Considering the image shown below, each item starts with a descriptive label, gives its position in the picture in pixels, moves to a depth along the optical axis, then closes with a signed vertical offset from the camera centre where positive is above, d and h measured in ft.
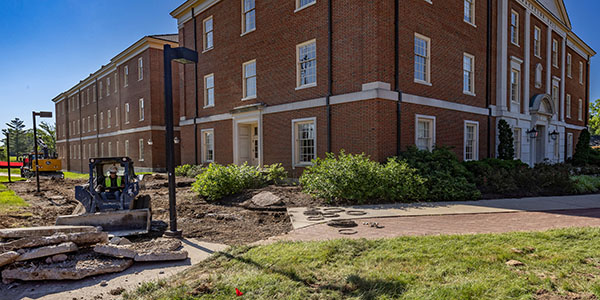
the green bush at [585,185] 39.75 -5.72
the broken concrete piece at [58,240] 15.37 -4.62
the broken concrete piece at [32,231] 16.79 -4.50
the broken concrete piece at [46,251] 14.92 -4.87
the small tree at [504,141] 61.00 -0.28
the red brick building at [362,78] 42.57 +10.05
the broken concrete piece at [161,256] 16.26 -5.52
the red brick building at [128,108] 91.56 +11.21
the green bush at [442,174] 34.14 -3.76
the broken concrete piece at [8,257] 14.33 -4.87
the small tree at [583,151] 83.87 -3.08
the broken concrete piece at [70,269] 14.20 -5.48
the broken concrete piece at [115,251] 15.96 -5.13
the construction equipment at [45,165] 78.48 -5.25
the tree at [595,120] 186.29 +10.72
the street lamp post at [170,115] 20.53 +1.67
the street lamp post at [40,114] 48.11 +4.23
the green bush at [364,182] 32.22 -4.08
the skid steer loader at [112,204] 21.79 -4.55
